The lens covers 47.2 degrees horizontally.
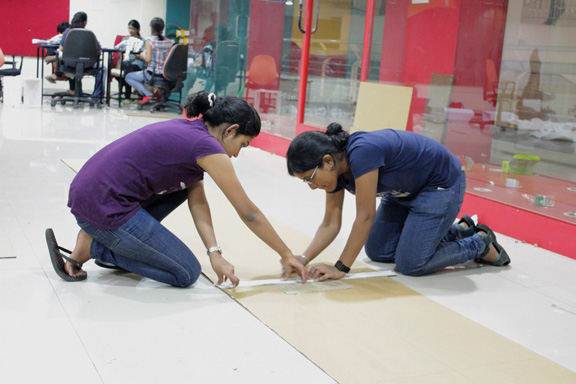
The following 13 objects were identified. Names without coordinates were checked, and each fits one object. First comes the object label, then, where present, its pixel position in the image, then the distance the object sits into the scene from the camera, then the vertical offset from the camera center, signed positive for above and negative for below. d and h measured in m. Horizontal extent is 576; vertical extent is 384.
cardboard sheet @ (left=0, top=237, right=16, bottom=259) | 2.75 -0.79
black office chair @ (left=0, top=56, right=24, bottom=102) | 9.18 -0.14
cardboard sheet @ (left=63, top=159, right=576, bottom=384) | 1.93 -0.79
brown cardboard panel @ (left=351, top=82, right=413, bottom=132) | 4.68 -0.11
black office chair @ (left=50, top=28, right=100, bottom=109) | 8.53 +0.16
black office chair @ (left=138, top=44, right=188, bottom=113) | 8.73 -0.01
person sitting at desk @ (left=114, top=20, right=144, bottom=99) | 9.41 +0.30
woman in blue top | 2.47 -0.42
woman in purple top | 2.34 -0.40
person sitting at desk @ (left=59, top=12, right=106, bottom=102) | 8.77 -0.02
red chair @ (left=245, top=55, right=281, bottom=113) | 6.55 -0.02
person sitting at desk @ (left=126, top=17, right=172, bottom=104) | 9.02 +0.21
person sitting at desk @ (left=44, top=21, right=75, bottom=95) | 9.00 +0.06
